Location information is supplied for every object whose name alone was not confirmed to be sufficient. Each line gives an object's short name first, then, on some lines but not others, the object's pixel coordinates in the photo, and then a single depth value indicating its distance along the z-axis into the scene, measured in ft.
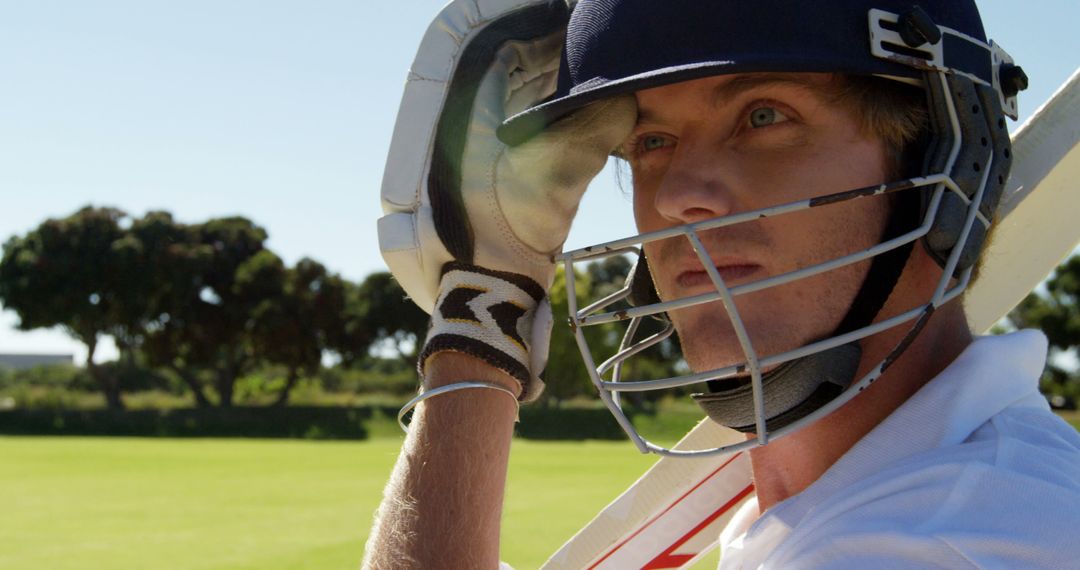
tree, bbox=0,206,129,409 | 142.20
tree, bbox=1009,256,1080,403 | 120.26
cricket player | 4.54
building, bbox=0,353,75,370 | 278.67
